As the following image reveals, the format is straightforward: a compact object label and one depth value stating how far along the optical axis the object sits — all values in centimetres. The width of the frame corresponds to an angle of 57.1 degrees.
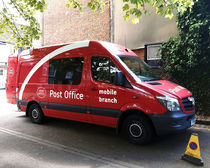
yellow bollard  365
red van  436
